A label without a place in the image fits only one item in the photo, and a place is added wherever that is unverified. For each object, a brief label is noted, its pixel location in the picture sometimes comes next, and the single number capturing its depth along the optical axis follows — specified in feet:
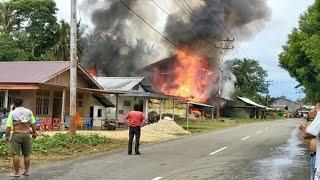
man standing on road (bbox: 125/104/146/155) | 55.98
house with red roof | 95.40
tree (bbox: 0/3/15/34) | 189.06
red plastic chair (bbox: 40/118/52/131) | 95.36
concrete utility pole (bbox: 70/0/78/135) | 67.15
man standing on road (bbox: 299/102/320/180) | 17.65
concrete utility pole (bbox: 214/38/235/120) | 205.67
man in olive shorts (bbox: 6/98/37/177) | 36.17
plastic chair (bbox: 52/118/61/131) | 100.06
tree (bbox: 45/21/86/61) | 172.65
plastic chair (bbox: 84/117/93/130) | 109.09
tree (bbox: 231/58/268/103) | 332.39
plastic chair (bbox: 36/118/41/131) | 92.32
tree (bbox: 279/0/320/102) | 77.55
